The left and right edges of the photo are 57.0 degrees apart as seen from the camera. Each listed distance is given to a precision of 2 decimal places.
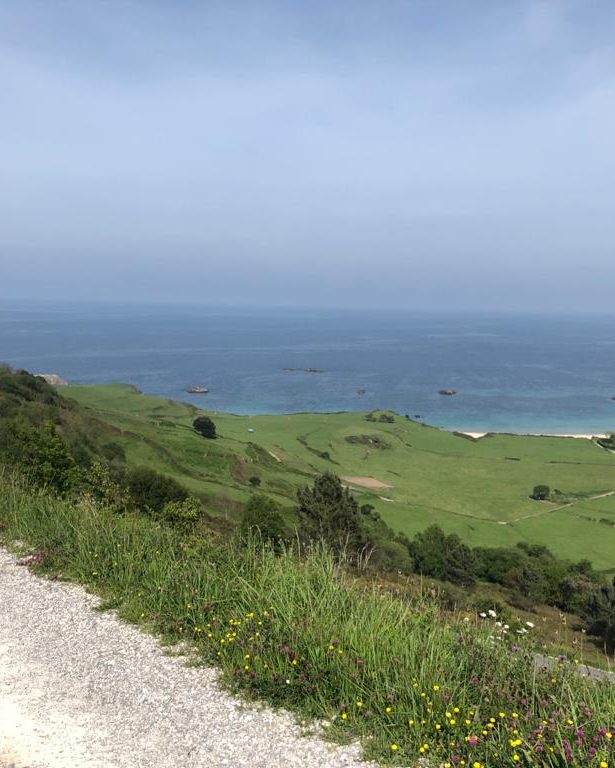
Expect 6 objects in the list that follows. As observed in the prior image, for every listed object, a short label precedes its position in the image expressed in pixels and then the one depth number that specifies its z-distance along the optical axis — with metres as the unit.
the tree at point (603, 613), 34.01
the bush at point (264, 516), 34.87
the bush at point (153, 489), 40.31
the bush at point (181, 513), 29.54
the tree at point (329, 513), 37.09
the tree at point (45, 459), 20.00
